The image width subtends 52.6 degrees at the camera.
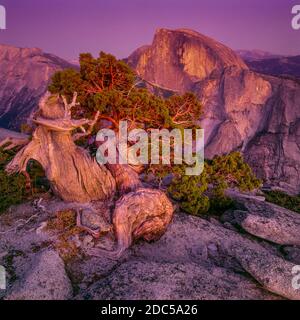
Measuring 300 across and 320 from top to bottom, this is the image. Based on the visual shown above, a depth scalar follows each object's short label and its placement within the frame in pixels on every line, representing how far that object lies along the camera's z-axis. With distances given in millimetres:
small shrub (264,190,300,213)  18016
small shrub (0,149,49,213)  12844
